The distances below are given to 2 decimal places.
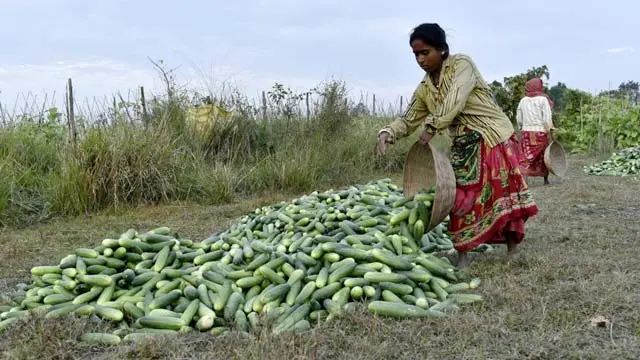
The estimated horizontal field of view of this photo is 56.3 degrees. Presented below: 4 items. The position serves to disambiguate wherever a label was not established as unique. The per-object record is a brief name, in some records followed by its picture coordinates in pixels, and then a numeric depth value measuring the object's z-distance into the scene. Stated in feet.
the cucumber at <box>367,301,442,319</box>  11.69
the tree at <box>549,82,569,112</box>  85.94
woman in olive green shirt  14.56
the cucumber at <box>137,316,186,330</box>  11.43
